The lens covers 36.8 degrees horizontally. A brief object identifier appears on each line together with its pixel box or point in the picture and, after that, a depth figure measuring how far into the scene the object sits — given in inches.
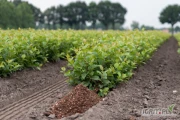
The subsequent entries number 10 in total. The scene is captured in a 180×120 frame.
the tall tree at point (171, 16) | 3191.7
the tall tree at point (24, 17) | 1507.6
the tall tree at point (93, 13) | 2935.5
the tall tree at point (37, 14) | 2524.6
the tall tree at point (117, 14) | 3009.8
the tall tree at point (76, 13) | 2780.5
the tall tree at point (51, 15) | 2728.8
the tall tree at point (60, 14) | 2748.5
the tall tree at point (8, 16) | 1171.4
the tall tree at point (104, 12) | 2957.7
